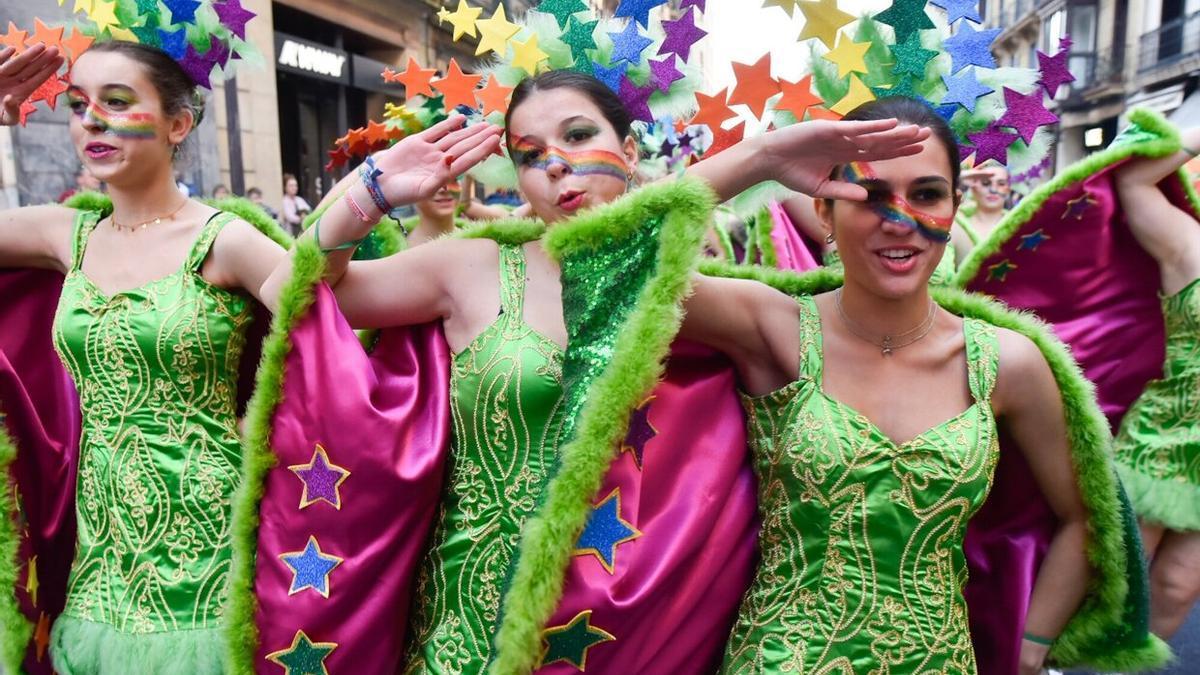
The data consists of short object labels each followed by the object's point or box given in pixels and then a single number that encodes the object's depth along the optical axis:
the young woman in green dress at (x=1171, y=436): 2.70
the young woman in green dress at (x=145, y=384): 1.94
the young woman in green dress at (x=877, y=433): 1.59
